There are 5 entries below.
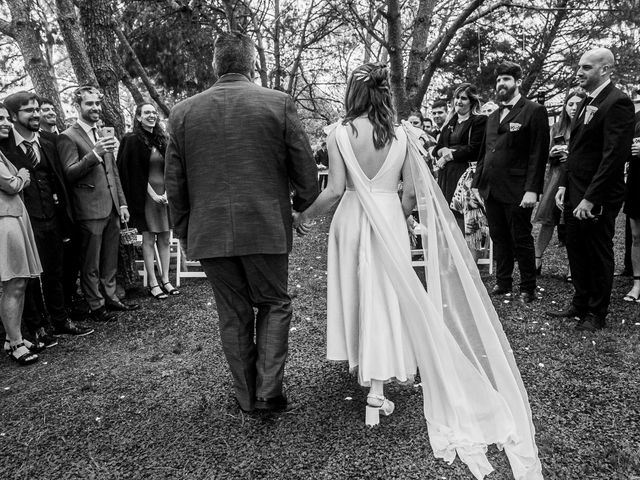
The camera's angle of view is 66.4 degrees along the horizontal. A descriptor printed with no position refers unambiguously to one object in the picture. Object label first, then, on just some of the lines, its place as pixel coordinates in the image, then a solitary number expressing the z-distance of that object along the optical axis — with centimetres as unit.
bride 289
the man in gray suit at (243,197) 281
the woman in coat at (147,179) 577
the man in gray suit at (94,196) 509
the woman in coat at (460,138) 610
